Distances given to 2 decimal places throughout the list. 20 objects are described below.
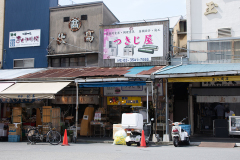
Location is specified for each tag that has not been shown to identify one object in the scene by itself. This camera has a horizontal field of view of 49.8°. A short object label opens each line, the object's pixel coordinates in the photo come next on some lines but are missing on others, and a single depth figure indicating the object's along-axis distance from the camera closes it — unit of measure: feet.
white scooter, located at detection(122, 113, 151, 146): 41.62
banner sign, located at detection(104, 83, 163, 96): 53.06
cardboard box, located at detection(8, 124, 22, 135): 50.19
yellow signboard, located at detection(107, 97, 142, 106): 54.90
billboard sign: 54.95
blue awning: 46.85
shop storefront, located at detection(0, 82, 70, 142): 48.39
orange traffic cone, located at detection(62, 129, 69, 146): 42.78
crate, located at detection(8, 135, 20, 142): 50.04
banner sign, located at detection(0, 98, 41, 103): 53.06
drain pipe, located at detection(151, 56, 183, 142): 44.19
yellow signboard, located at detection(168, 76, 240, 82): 42.11
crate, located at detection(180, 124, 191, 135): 42.94
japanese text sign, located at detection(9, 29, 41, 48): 64.75
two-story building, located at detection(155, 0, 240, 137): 51.67
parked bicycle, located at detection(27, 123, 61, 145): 44.50
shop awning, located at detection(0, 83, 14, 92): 52.65
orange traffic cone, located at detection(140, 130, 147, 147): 40.70
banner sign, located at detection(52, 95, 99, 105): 58.34
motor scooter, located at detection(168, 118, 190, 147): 40.70
